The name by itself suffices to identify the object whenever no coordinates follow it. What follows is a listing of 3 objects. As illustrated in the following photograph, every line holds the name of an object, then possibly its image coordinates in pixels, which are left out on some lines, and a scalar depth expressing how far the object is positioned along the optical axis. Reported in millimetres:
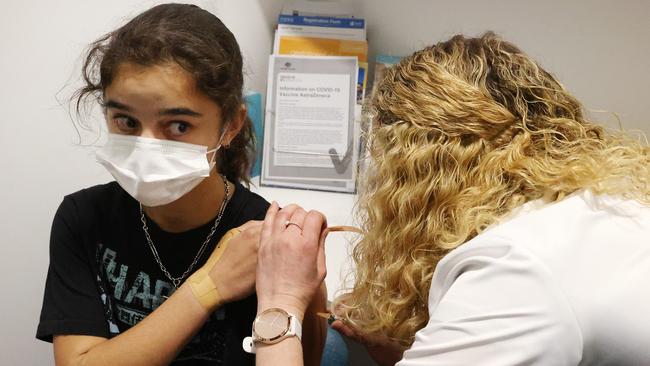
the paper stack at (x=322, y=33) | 1805
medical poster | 1746
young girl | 890
